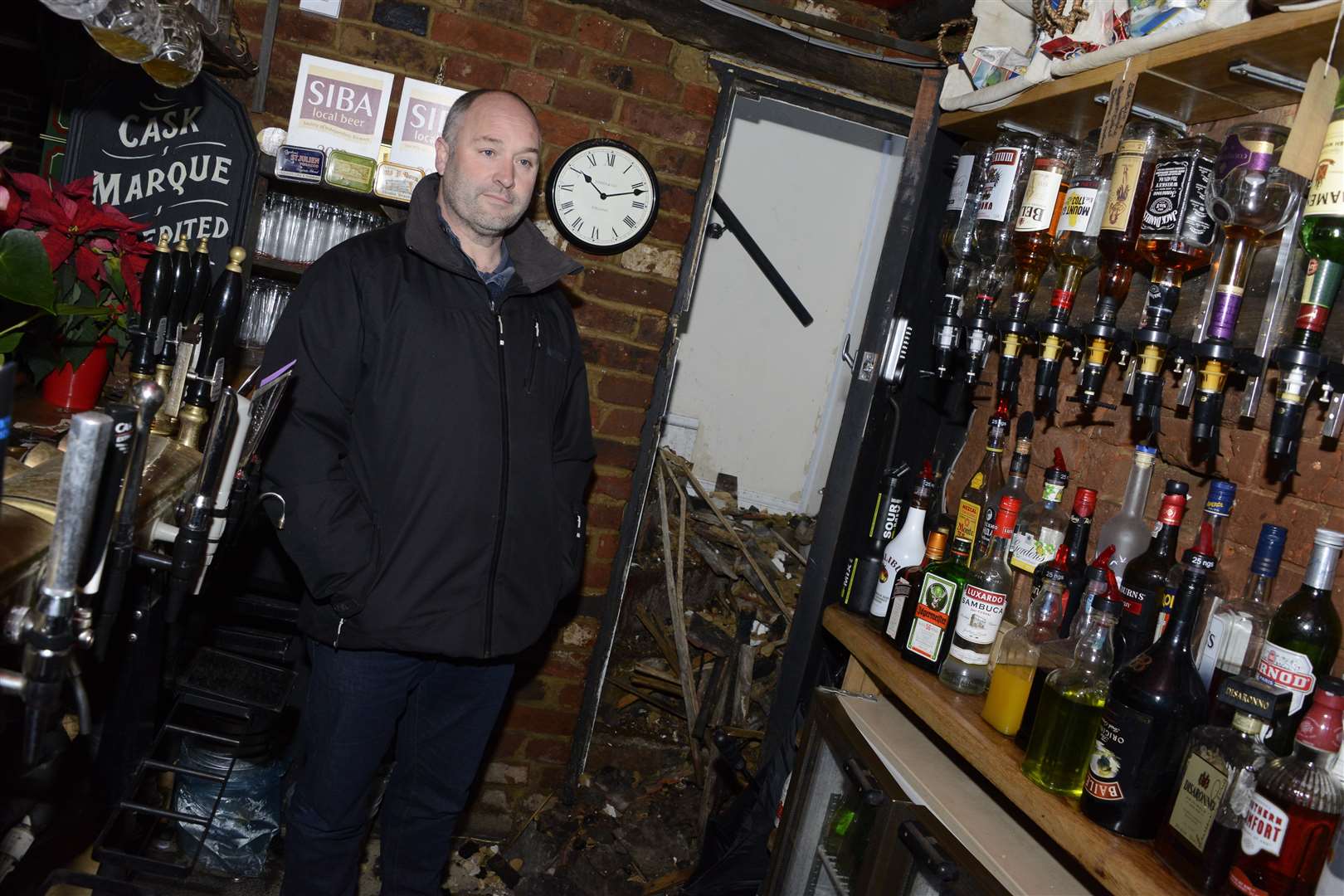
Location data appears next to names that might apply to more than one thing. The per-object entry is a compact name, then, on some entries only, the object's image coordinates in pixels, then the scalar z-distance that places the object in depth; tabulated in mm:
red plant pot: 2271
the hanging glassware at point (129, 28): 1581
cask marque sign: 2586
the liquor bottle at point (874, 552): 2248
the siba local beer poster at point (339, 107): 2627
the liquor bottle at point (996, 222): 1934
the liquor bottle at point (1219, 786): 1183
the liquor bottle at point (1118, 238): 1657
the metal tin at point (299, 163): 2568
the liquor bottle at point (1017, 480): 1873
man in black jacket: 1938
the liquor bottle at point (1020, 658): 1620
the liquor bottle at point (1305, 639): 1243
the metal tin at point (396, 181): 2629
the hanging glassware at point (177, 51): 1872
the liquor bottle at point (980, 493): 2002
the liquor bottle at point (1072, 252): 1755
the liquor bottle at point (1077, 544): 1738
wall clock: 2787
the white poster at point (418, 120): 2652
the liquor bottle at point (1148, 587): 1514
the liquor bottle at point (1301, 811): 1086
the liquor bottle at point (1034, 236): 1803
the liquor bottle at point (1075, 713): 1454
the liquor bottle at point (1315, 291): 1320
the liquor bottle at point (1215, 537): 1441
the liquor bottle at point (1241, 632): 1394
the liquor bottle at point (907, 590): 1910
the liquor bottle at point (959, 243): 2127
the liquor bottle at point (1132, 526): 1753
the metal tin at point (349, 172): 2605
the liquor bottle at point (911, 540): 2145
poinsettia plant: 2090
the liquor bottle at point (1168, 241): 1568
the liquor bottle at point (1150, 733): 1322
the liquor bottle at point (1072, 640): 1482
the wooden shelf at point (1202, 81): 1374
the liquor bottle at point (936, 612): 1846
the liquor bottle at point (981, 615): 1742
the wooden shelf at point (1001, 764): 1254
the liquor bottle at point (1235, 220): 1416
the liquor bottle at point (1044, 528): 1842
